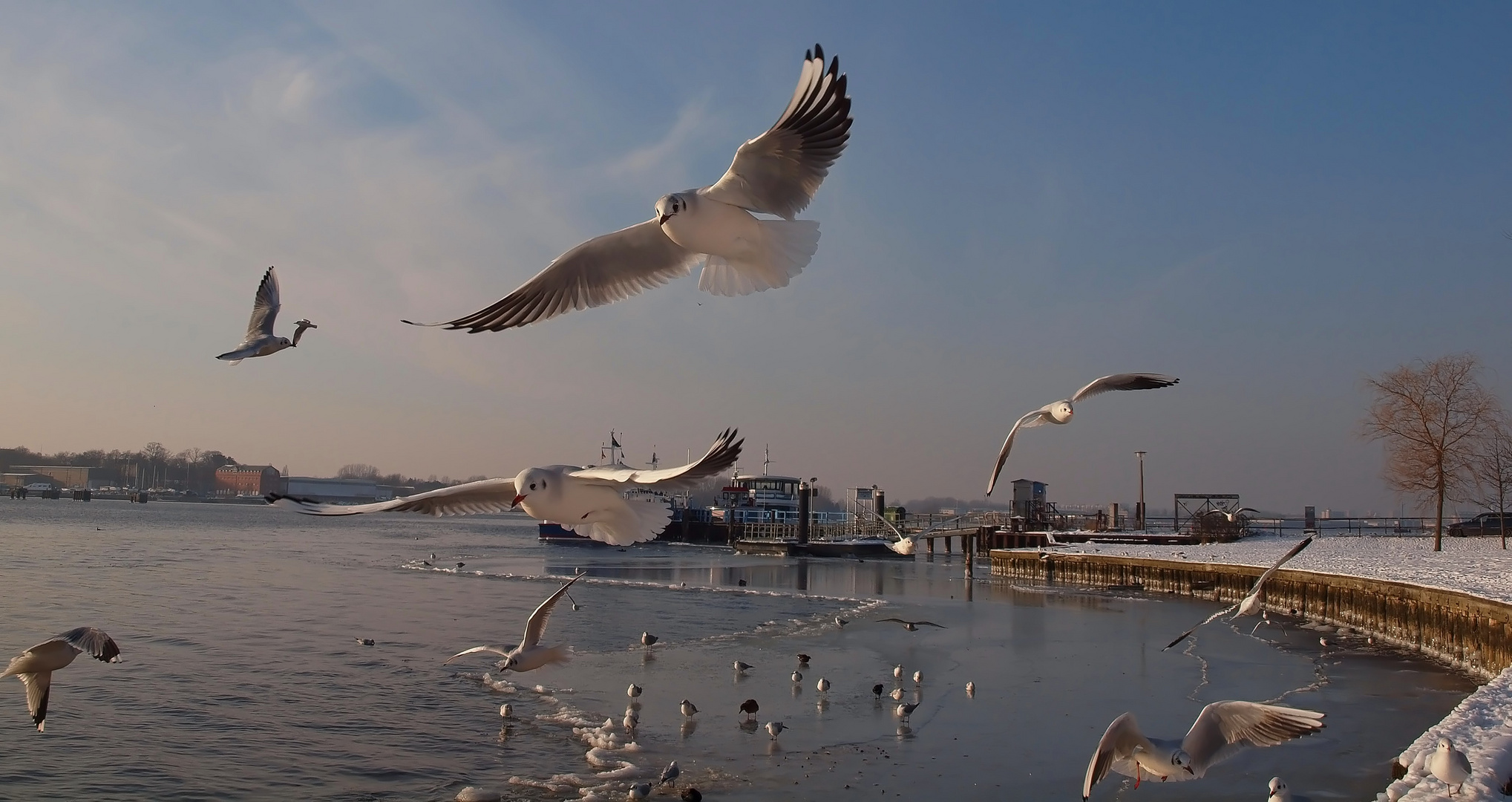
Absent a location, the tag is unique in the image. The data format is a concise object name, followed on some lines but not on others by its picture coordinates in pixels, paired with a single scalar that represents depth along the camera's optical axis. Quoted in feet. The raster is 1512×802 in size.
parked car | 118.32
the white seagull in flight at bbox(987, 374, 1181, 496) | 20.91
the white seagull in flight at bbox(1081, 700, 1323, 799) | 17.67
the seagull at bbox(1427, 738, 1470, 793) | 18.95
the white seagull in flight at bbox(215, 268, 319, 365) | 22.74
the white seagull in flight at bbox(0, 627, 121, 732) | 21.01
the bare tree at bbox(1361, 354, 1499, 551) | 85.61
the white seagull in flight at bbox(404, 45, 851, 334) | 15.96
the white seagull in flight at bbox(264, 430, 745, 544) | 11.27
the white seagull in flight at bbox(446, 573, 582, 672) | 20.38
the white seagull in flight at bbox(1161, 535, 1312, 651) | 18.36
